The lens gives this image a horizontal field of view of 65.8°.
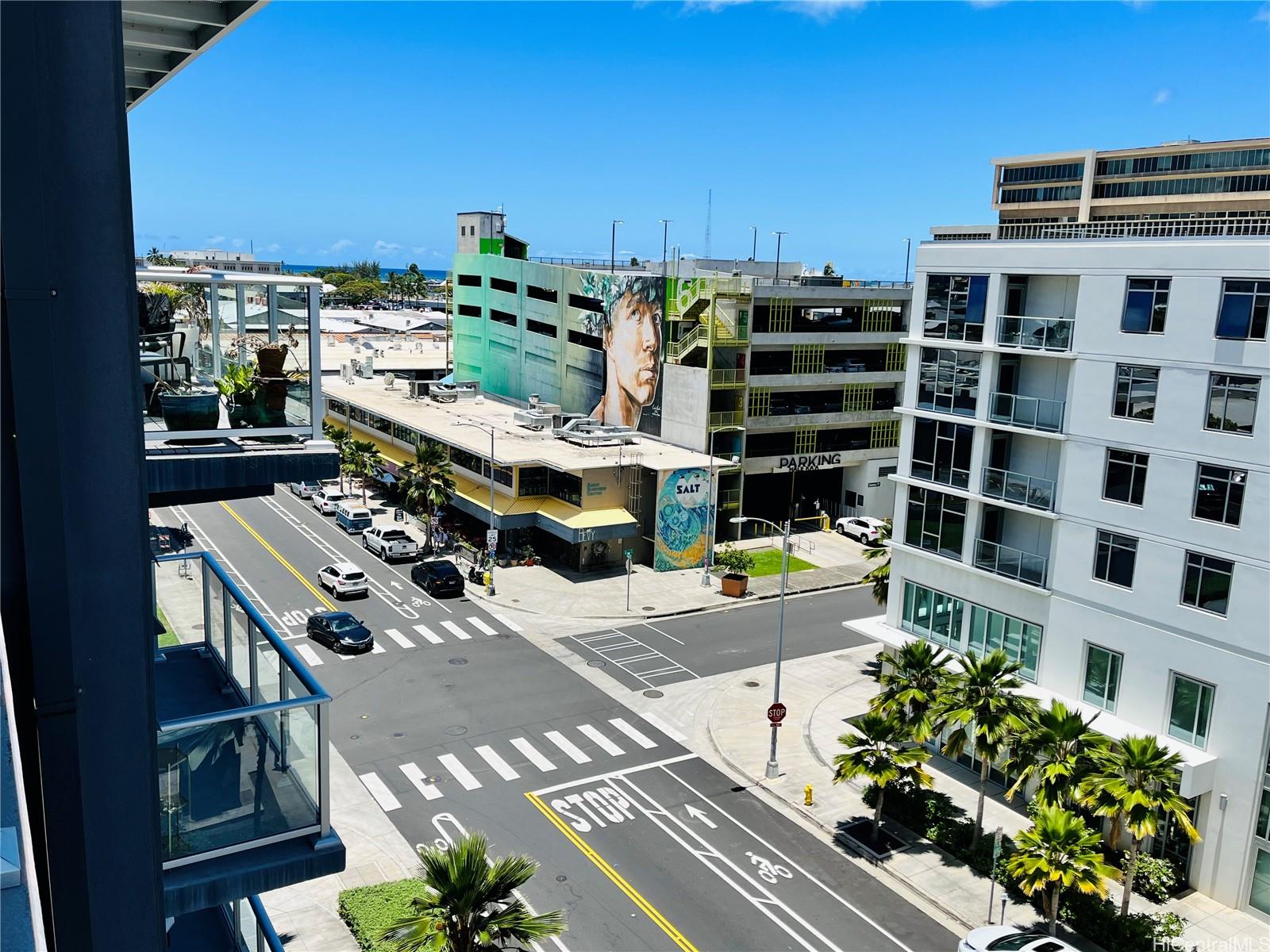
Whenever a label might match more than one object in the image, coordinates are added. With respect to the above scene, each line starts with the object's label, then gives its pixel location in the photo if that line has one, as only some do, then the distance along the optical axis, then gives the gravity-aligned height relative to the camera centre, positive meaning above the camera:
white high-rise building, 24.36 -4.74
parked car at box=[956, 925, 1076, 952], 22.38 -14.32
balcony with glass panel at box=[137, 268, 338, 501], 9.89 -0.97
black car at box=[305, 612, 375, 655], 40.06 -13.83
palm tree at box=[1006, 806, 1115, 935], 21.97 -12.21
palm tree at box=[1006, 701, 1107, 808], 24.06 -10.90
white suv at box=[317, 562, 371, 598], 46.78 -13.57
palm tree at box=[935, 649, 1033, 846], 25.81 -10.43
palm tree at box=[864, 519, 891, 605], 39.75 -10.87
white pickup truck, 53.22 -13.47
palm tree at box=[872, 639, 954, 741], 27.02 -10.50
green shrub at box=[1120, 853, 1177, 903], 25.20 -14.35
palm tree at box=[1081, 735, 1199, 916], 22.95 -11.19
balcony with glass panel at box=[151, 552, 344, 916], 7.81 -4.21
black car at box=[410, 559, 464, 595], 47.84 -13.70
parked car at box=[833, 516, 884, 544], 61.88 -13.82
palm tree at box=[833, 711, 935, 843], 26.53 -12.07
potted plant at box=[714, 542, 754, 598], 49.50 -13.94
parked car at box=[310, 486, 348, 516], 63.47 -13.37
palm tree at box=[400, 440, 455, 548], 52.84 -9.92
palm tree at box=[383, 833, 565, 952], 16.78 -10.52
